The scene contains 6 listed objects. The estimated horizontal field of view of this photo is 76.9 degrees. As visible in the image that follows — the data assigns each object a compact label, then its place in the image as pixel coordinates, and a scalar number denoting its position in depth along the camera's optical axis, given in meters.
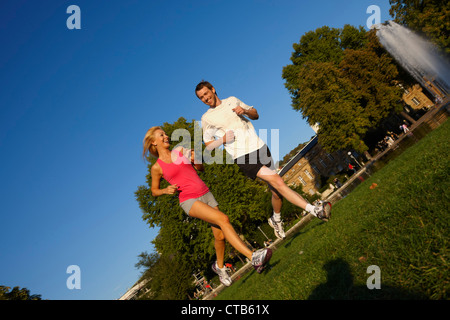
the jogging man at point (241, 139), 5.75
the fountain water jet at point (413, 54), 29.31
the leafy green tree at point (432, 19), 24.11
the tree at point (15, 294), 22.75
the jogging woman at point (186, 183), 5.21
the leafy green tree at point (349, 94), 31.50
